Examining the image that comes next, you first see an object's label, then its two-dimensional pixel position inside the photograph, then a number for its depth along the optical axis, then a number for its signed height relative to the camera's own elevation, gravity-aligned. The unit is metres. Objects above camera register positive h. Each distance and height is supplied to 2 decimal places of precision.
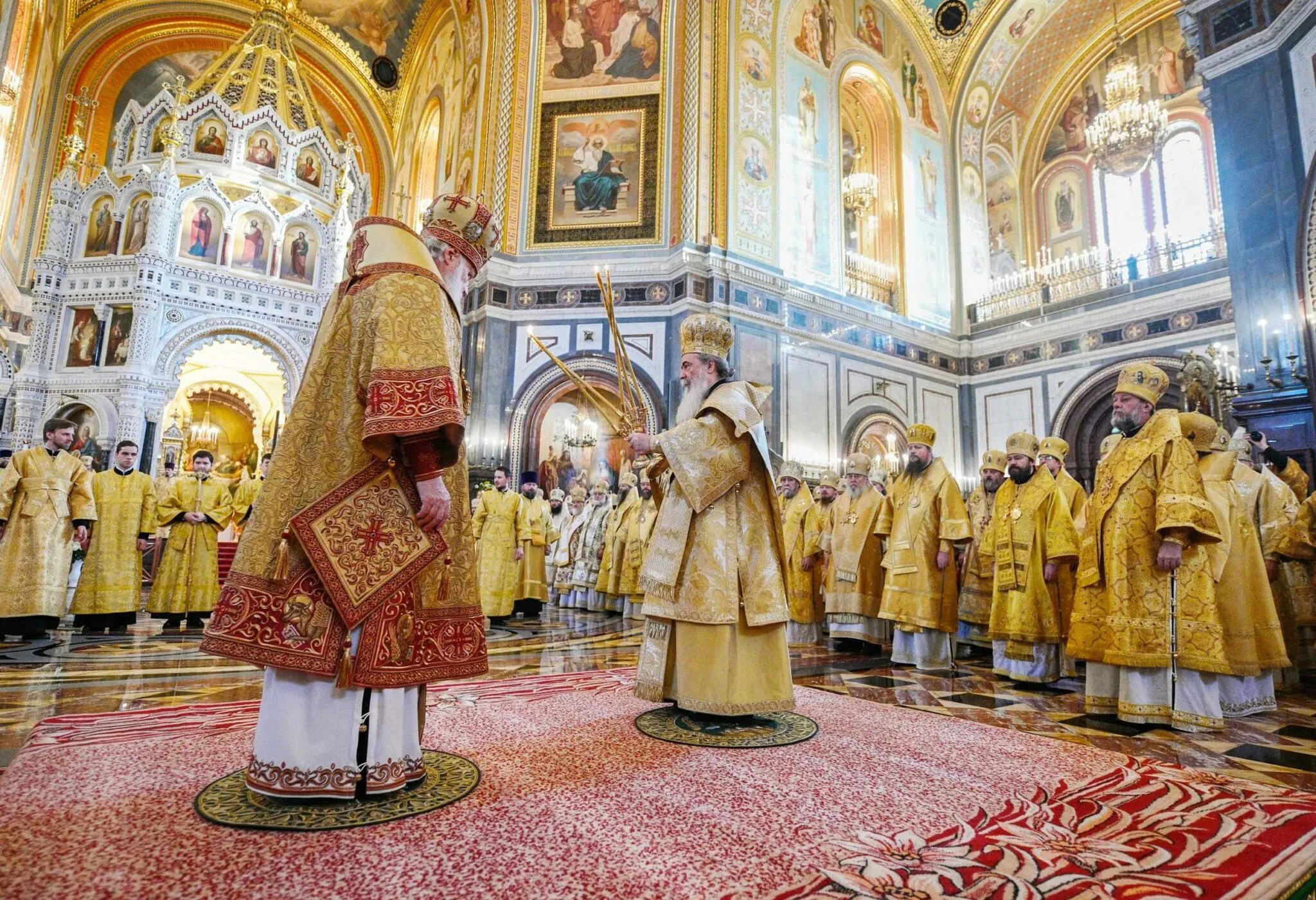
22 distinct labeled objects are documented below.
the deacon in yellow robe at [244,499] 6.88 +0.48
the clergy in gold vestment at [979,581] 5.75 -0.16
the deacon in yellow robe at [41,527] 5.40 +0.12
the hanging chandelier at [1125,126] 11.41 +7.24
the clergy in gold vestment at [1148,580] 3.38 -0.08
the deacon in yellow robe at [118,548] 6.12 -0.04
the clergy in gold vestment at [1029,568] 4.59 -0.03
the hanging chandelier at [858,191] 14.06 +7.42
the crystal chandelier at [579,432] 12.04 +2.10
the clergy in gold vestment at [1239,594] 3.74 -0.15
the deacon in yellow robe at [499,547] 7.66 +0.06
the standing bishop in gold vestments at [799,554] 6.76 +0.03
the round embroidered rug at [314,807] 1.81 -0.71
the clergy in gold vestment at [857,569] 6.06 -0.08
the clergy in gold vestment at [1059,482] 4.80 +0.59
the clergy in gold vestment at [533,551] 8.21 +0.01
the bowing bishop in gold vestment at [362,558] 1.90 -0.03
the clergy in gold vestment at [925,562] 5.14 -0.01
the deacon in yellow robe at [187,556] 6.40 -0.10
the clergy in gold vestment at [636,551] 8.58 +0.04
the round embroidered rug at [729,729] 2.77 -0.73
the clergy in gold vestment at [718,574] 2.96 -0.08
